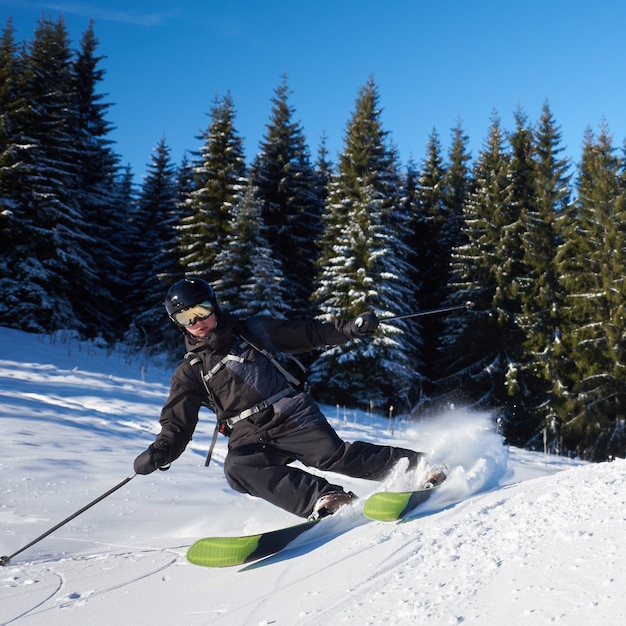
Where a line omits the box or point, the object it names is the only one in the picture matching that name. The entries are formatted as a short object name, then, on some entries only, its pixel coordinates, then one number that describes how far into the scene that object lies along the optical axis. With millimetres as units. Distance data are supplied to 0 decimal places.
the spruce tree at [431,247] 25102
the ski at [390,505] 3107
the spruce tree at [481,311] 22047
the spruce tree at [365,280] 19812
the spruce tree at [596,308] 20672
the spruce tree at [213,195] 22406
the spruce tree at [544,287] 21078
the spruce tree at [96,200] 23344
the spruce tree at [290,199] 24547
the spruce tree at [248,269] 19938
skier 4000
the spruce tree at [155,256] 22562
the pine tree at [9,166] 18922
